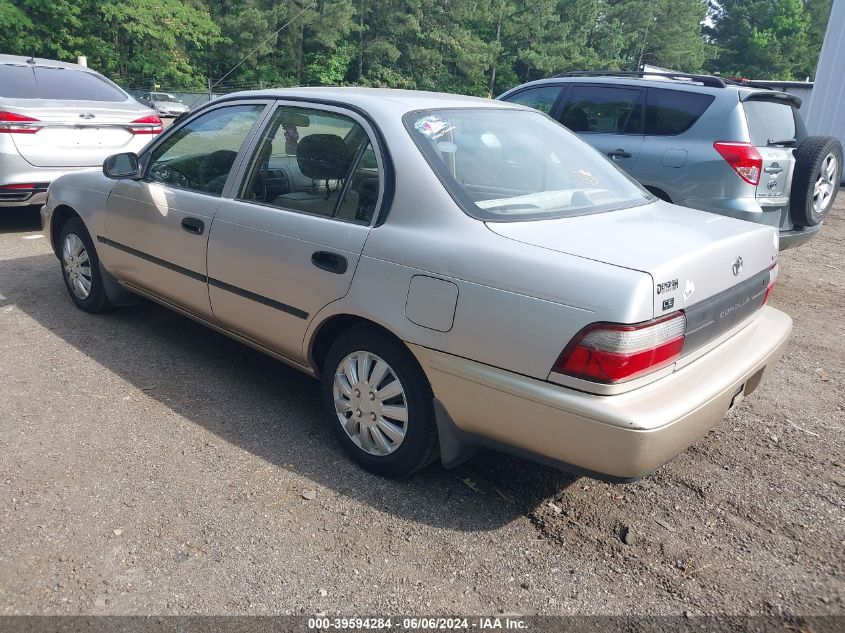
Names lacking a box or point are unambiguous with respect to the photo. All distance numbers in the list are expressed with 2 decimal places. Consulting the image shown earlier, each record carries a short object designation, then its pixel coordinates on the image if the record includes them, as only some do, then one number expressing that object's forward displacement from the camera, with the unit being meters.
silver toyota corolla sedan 2.43
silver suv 5.75
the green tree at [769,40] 64.12
